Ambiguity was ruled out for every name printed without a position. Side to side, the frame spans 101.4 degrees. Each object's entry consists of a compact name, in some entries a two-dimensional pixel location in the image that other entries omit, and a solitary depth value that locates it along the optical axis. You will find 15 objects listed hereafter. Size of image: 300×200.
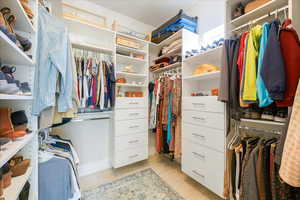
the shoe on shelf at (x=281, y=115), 0.88
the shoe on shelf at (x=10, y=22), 0.63
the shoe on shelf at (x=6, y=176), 0.65
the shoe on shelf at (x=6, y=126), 0.70
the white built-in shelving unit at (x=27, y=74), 0.75
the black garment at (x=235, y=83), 1.06
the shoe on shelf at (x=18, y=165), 0.75
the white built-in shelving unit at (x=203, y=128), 1.23
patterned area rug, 1.37
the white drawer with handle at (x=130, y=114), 1.79
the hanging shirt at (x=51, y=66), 0.91
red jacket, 0.74
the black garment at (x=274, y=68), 0.74
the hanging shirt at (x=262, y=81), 0.84
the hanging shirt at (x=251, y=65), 0.91
